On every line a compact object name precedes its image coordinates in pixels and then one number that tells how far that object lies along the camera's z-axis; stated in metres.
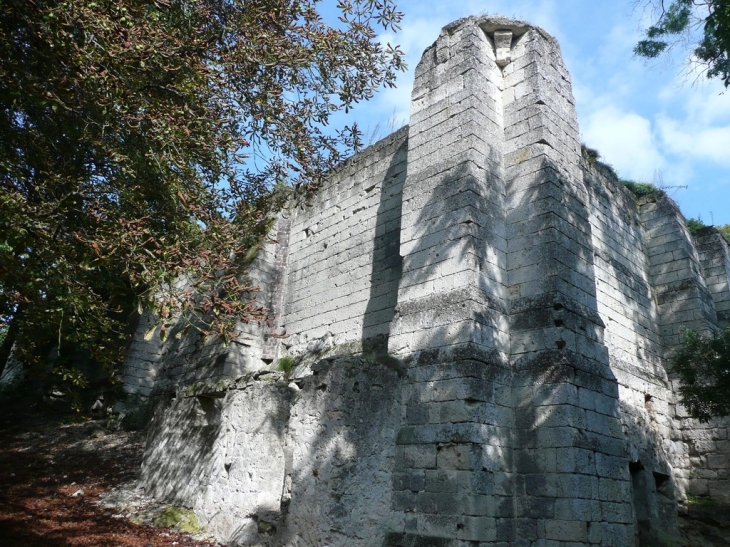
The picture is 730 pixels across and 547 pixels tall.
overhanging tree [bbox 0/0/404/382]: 5.14
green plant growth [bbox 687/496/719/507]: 8.41
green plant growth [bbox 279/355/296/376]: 9.70
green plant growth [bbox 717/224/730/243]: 16.64
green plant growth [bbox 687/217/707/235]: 11.81
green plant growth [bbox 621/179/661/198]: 11.40
